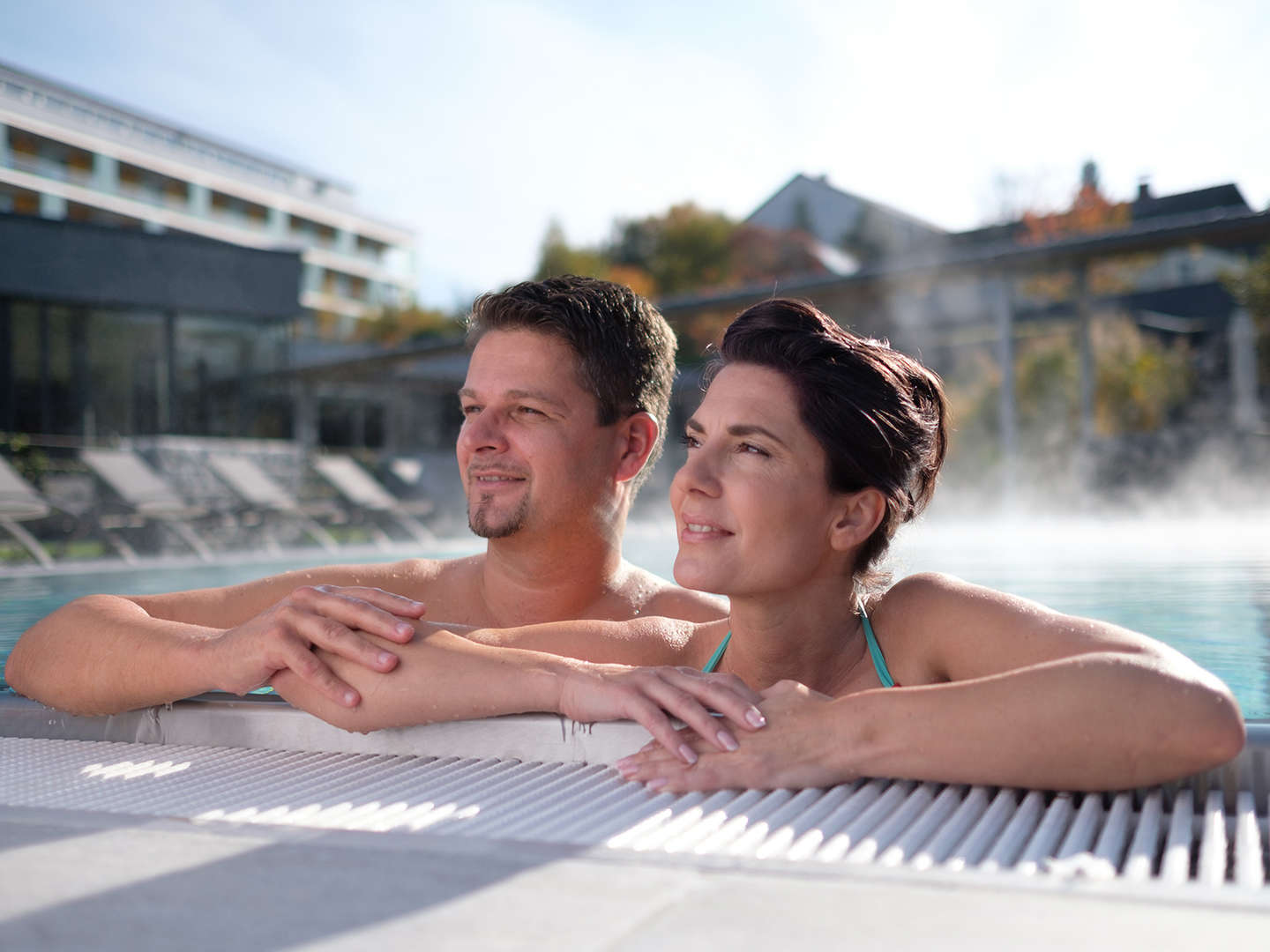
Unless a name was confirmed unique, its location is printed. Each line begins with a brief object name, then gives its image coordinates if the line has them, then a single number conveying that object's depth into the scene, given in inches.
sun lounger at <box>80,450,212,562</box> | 360.3
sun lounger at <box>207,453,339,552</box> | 409.7
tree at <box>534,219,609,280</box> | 1203.9
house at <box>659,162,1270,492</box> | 470.3
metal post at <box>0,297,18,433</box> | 522.3
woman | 51.8
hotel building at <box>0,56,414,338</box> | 555.8
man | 102.0
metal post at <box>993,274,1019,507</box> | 495.8
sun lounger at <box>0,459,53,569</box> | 312.7
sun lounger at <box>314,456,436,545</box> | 445.4
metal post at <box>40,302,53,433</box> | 533.0
